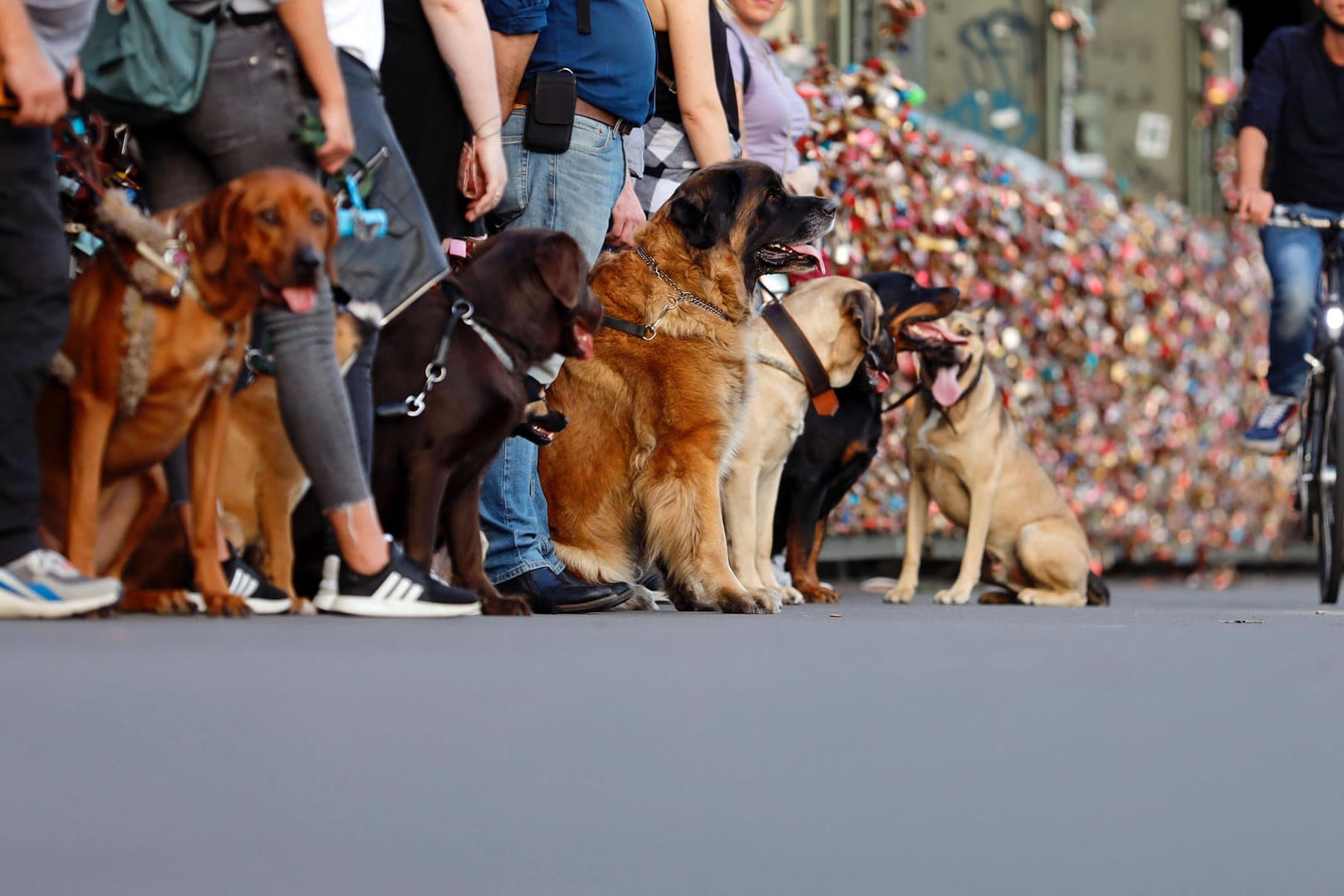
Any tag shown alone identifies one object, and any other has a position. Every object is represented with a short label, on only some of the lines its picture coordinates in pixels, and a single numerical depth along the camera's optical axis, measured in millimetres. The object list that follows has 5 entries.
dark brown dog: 7844
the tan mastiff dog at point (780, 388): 10945
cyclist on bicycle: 12930
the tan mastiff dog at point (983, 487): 13477
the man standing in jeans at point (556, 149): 9000
